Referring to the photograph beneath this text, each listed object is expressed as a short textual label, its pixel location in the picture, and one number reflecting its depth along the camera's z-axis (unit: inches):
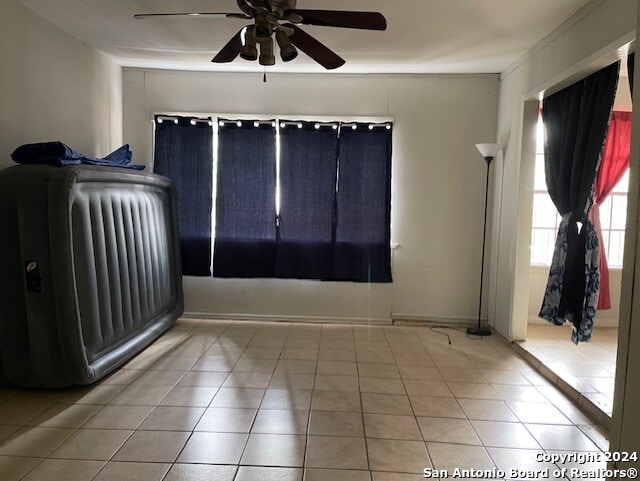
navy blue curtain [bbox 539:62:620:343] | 119.5
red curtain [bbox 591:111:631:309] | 172.7
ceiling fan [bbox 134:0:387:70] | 84.1
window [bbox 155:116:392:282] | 176.7
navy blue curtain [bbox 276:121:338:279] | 177.3
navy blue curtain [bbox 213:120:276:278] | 177.8
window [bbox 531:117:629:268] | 187.9
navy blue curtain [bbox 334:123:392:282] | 176.2
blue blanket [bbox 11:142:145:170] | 109.5
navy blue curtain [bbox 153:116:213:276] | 177.8
